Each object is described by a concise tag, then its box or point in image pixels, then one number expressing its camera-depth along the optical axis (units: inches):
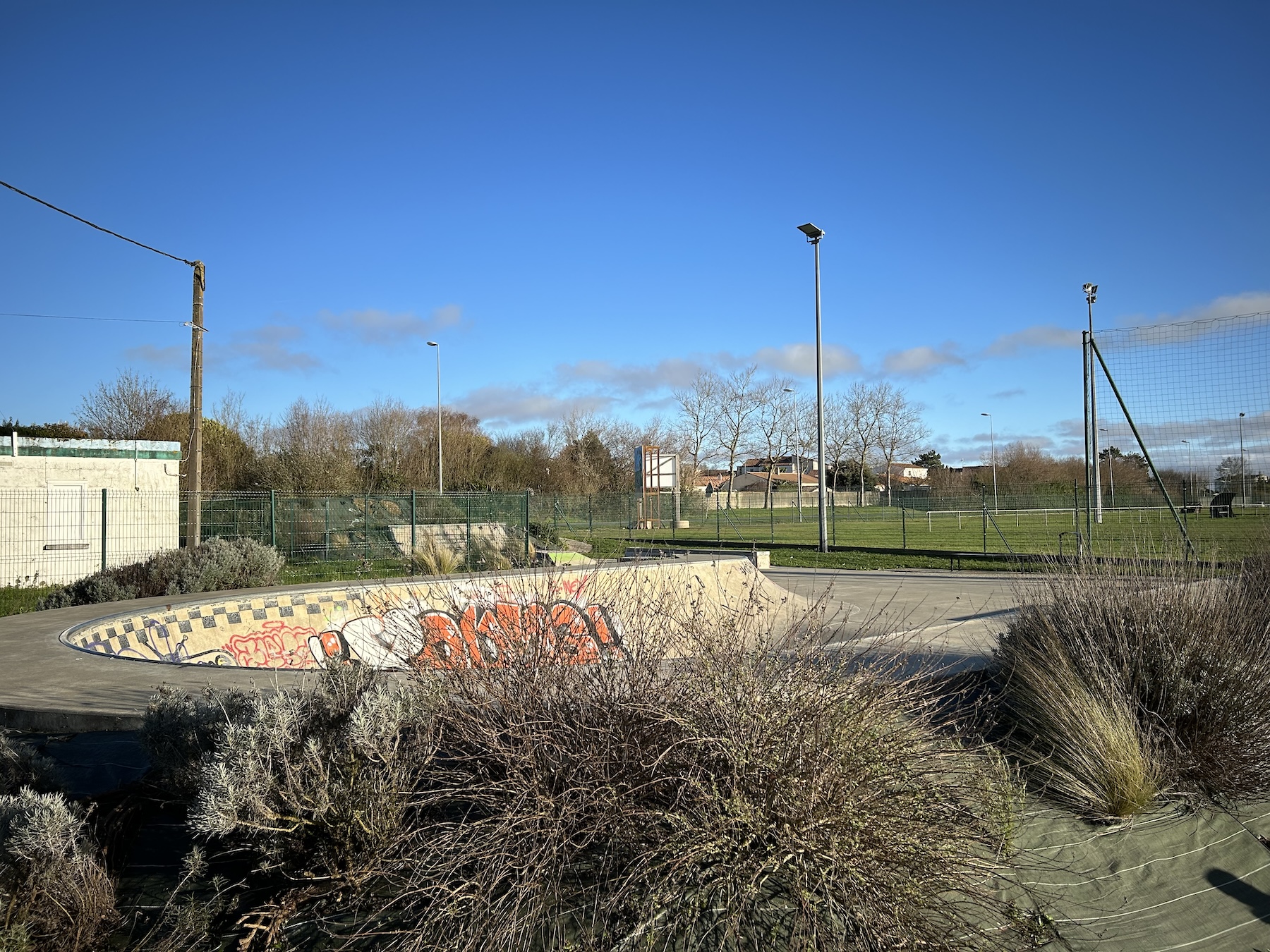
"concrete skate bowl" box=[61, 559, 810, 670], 148.2
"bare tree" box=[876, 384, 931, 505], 2753.4
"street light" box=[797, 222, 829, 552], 981.2
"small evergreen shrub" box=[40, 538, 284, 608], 499.5
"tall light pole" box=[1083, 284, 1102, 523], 658.8
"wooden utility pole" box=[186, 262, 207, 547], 660.1
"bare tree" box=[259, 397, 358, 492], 1309.1
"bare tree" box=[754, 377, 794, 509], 2645.2
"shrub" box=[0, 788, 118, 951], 125.5
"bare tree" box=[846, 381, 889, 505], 2763.3
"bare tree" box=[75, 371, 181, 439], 1317.7
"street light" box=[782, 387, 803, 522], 2536.9
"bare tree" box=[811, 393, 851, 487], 2751.0
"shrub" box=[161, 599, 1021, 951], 120.0
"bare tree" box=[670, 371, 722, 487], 2618.1
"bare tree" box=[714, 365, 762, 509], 2640.3
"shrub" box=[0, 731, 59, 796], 163.6
